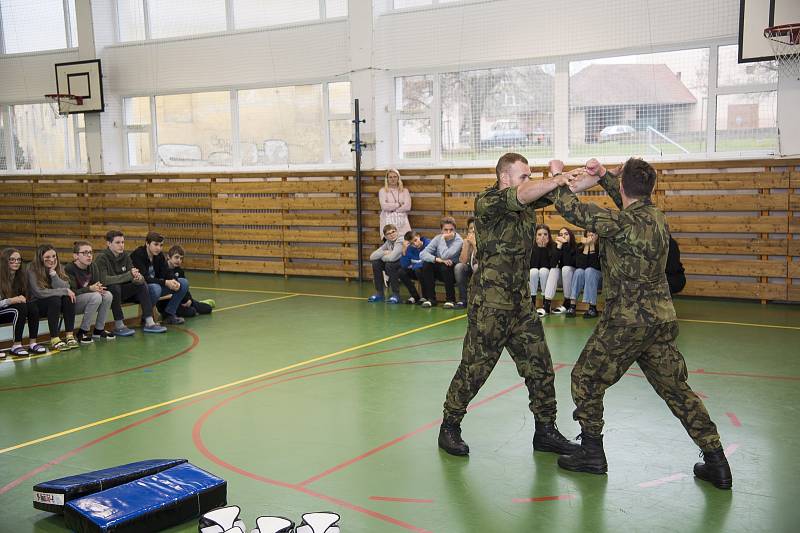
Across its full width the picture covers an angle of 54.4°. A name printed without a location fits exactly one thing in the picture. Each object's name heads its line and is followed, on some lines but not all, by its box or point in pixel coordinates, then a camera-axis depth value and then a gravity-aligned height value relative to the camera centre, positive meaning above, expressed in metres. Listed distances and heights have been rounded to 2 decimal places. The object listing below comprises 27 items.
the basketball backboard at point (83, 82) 17.67 +2.36
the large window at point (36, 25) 18.56 +3.90
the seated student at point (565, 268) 10.88 -1.32
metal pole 14.39 +0.25
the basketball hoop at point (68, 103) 17.73 +1.88
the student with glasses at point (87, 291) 9.47 -1.28
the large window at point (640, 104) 12.07 +1.06
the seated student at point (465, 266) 11.51 -1.33
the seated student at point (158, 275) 10.48 -1.24
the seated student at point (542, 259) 11.10 -1.22
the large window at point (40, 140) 18.89 +1.15
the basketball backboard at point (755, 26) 10.95 +2.01
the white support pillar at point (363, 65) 14.51 +2.11
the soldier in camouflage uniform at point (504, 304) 5.01 -0.83
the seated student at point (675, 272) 10.02 -1.31
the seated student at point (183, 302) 10.90 -1.64
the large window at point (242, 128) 15.53 +1.14
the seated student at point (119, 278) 9.77 -1.17
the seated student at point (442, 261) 11.59 -1.25
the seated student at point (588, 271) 10.60 -1.33
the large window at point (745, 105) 11.53 +0.95
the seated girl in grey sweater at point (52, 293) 8.93 -1.22
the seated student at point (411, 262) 12.05 -1.31
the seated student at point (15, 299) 8.71 -1.24
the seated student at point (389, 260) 12.20 -1.30
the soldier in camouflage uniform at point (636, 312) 4.52 -0.82
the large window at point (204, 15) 15.55 +3.49
